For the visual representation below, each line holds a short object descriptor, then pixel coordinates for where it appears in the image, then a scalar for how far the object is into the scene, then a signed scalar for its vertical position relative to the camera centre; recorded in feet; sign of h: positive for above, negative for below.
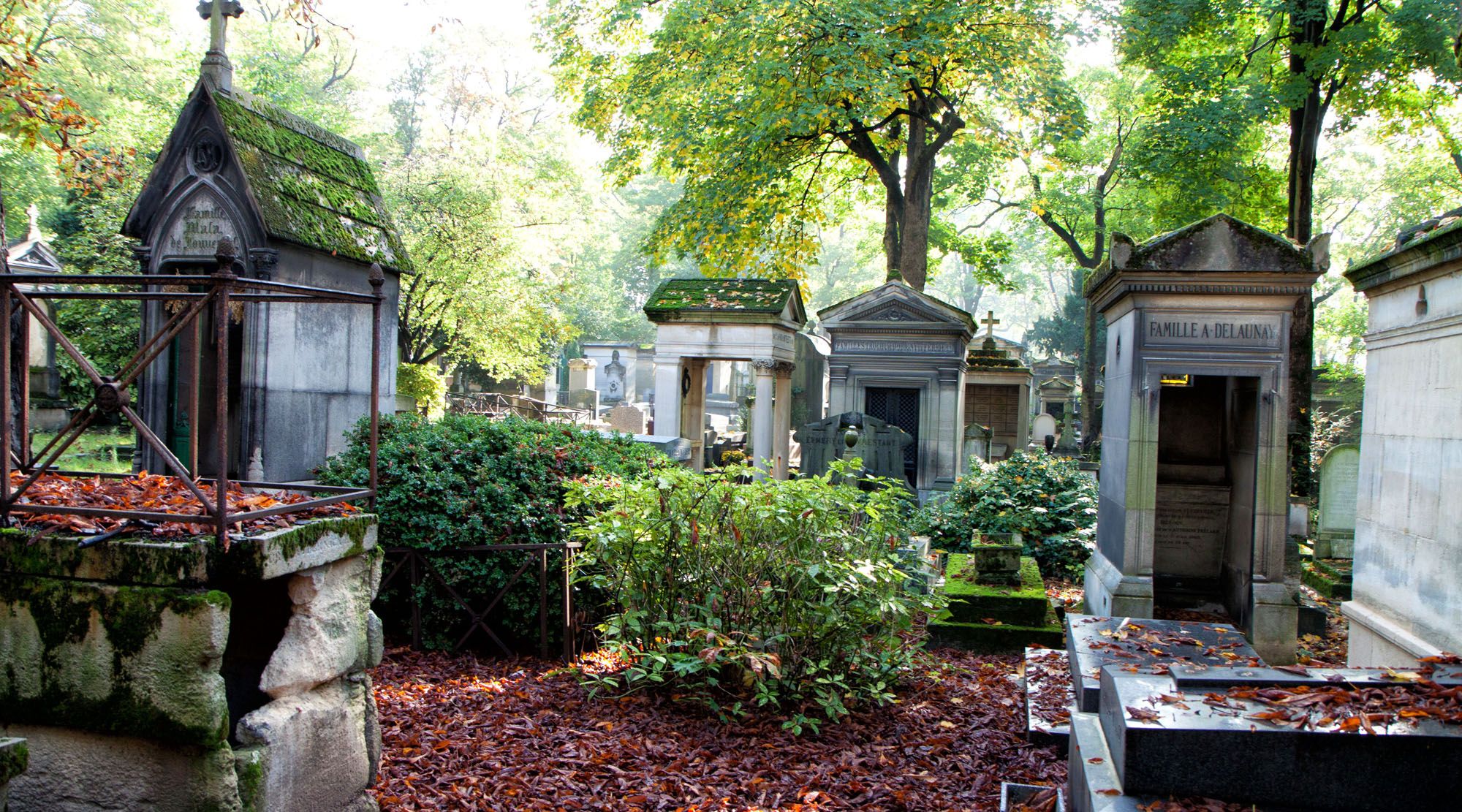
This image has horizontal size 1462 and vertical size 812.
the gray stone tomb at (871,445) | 41.86 -2.19
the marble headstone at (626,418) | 82.53 -2.66
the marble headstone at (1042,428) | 82.07 -2.20
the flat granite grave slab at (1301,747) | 9.14 -3.45
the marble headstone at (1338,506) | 35.70 -3.60
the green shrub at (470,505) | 20.58 -2.82
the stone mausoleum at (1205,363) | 21.44 +1.13
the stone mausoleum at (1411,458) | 15.92 -0.77
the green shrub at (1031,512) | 31.68 -4.04
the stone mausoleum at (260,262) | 24.93 +3.23
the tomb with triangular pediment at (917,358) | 46.14 +2.08
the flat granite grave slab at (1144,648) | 14.66 -4.14
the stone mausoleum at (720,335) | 45.52 +2.87
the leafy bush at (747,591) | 16.46 -3.71
